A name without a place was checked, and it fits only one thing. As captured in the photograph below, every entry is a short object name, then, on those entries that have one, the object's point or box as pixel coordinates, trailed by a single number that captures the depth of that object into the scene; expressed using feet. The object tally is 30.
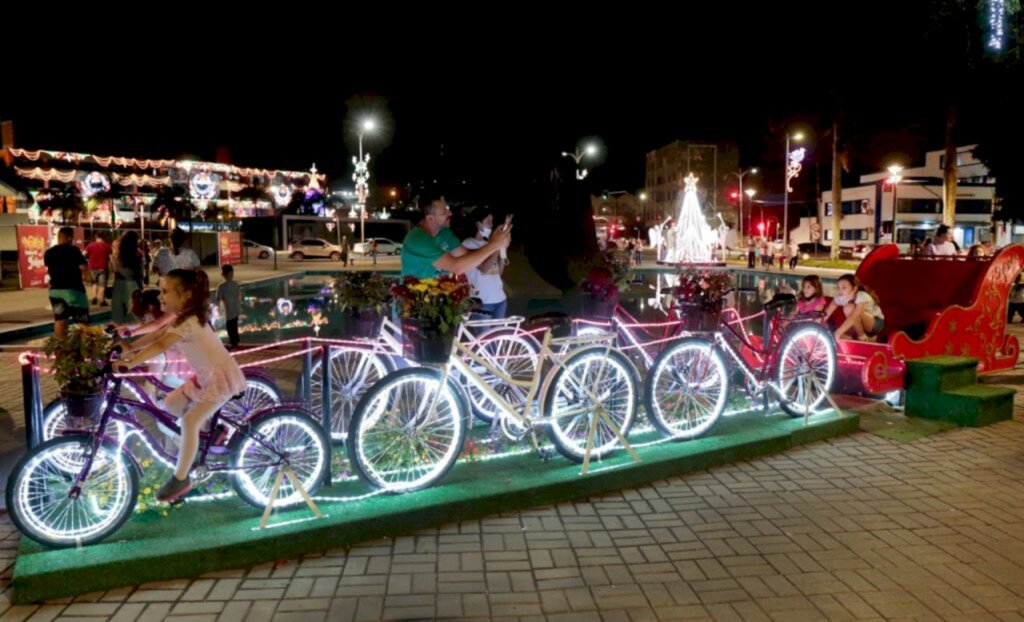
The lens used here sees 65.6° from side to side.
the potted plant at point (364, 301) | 20.79
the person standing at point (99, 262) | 61.21
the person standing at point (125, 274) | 47.24
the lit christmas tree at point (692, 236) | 119.34
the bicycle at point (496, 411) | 16.49
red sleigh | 26.78
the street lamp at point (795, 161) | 149.18
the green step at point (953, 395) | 24.40
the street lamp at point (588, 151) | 61.13
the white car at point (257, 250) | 150.92
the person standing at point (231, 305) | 38.37
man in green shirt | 18.69
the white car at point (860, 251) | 152.35
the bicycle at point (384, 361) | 20.20
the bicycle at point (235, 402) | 15.75
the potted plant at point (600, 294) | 23.68
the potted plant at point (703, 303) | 21.38
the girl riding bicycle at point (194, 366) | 14.62
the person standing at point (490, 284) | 24.61
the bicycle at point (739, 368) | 20.84
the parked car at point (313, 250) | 148.56
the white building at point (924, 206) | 191.62
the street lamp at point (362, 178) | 129.53
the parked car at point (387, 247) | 170.06
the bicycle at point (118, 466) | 13.93
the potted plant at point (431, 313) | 16.84
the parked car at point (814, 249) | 173.97
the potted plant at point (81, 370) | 14.25
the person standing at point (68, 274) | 38.11
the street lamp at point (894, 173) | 139.08
